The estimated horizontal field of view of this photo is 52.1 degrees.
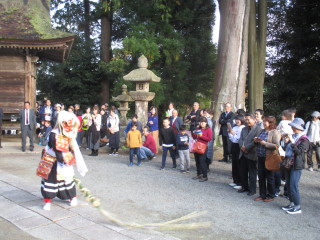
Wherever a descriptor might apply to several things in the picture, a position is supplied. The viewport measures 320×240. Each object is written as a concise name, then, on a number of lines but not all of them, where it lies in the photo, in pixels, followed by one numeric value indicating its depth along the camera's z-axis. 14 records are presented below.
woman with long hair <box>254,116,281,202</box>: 6.04
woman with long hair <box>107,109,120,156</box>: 11.09
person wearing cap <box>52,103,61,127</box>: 11.58
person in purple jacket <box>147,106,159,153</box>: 11.33
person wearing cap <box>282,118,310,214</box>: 5.35
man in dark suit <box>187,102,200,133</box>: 9.88
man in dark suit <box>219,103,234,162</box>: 9.52
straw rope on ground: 4.57
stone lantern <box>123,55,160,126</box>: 12.20
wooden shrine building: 12.95
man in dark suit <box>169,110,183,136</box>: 10.29
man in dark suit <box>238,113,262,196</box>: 6.38
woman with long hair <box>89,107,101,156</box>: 10.76
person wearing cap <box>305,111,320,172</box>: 8.98
